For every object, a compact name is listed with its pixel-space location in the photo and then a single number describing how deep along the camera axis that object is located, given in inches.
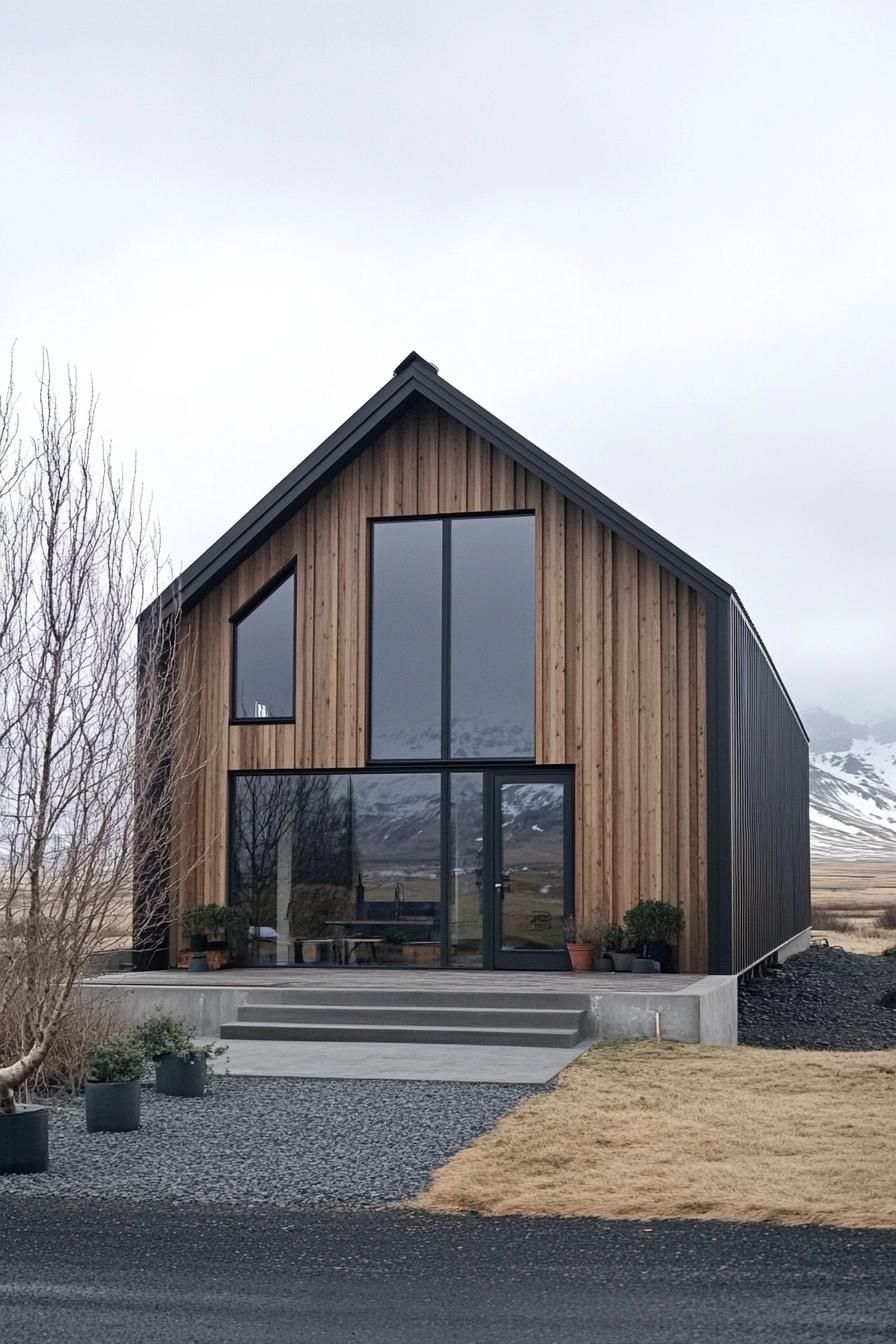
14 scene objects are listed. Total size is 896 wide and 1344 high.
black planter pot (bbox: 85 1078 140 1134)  331.0
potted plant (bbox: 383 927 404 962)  589.6
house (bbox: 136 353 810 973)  571.5
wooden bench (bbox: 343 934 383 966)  593.6
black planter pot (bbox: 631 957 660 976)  553.3
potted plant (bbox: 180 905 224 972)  594.2
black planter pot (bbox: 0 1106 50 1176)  289.1
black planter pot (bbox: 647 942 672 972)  556.4
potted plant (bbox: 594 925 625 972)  562.6
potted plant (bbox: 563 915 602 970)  564.4
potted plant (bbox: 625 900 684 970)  552.4
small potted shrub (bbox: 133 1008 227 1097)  374.9
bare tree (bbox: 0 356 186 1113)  297.0
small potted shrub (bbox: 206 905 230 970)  592.7
